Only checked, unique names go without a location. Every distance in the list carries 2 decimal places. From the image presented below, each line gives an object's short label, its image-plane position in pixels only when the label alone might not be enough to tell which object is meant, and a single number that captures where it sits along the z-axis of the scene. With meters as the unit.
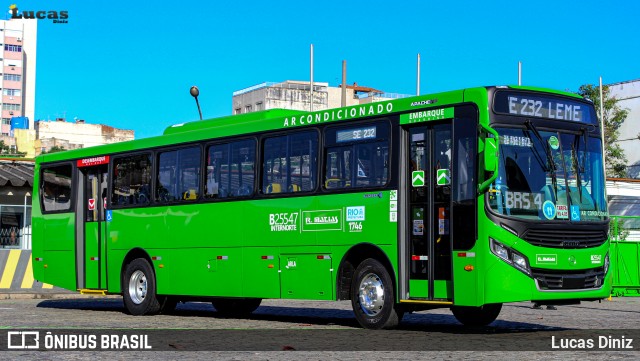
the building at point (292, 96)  105.06
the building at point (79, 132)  167.25
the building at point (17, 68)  188.25
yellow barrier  29.73
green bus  14.22
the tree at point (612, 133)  78.06
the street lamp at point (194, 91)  30.91
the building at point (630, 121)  82.12
